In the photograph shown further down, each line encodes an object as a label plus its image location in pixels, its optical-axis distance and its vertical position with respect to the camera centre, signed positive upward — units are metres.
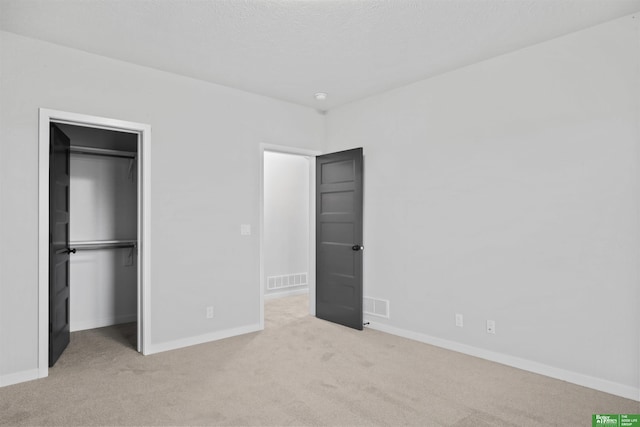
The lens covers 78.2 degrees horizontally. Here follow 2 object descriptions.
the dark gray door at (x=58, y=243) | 3.25 -0.23
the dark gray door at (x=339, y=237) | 4.47 -0.25
